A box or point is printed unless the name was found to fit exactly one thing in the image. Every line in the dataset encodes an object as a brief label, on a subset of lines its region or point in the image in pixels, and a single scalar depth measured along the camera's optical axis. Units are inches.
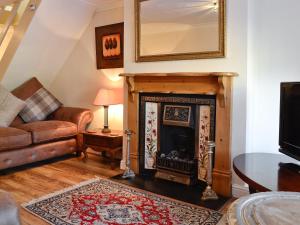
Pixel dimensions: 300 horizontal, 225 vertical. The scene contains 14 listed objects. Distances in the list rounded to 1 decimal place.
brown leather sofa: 129.5
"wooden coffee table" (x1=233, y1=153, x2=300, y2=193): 66.4
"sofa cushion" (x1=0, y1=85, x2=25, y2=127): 146.0
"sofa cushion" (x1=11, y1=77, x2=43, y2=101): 167.0
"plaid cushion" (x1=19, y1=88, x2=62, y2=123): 162.7
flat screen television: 78.0
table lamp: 147.9
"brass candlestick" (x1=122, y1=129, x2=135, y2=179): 127.4
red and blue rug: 86.2
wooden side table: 138.3
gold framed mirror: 106.3
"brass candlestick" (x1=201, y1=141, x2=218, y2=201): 102.2
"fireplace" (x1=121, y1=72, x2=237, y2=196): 105.0
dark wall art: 152.9
